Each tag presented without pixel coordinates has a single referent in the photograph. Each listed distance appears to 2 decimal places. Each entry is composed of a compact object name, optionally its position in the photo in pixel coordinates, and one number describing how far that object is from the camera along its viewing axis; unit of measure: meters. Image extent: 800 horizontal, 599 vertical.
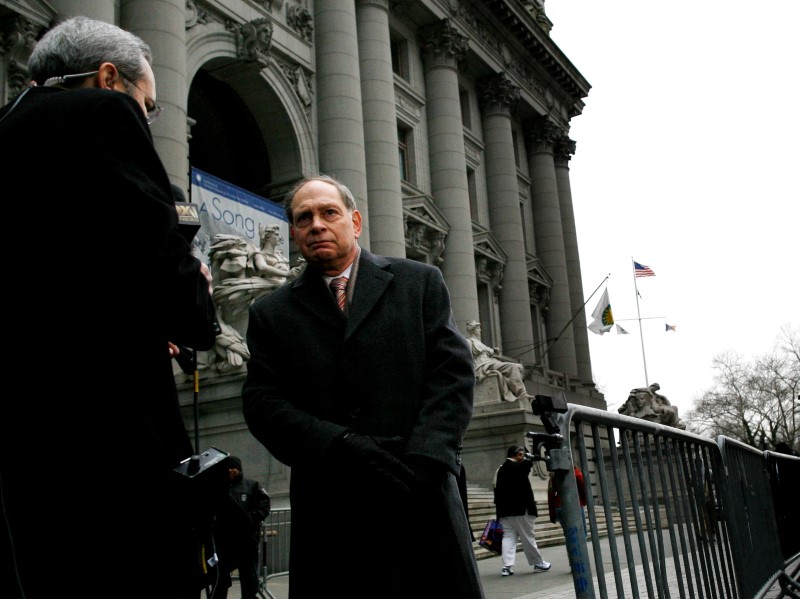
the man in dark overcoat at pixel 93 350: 1.94
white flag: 34.69
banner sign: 18.70
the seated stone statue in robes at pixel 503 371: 23.34
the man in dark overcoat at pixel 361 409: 2.78
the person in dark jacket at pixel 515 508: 11.58
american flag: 38.03
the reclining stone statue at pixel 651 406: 30.77
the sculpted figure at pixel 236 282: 13.62
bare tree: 67.50
